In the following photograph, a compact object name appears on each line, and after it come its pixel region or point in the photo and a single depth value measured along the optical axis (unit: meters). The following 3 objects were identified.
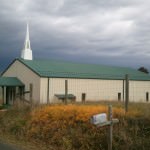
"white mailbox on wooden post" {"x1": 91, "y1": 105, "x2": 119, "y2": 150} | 5.43
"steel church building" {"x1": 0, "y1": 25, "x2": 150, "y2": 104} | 22.55
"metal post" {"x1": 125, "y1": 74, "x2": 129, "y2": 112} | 7.93
